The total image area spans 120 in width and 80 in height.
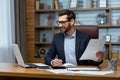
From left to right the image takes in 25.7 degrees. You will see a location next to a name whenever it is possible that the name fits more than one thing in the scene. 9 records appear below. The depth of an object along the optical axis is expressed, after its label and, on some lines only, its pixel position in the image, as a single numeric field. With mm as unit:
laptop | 2461
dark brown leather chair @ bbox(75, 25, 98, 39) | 3039
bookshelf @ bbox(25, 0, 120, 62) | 4875
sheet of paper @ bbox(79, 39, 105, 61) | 2467
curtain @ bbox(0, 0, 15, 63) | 4496
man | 3016
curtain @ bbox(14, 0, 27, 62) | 4803
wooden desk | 1955
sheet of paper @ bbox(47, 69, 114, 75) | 2065
